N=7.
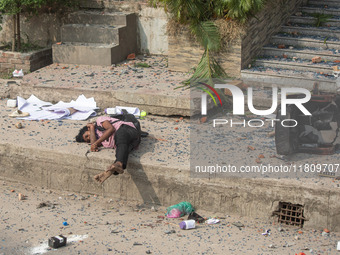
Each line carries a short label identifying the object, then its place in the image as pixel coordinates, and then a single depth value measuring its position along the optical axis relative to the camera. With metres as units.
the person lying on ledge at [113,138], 13.81
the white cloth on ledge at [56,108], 17.33
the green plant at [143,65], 20.42
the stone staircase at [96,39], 20.44
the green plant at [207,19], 18.12
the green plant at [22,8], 20.25
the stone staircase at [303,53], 18.33
